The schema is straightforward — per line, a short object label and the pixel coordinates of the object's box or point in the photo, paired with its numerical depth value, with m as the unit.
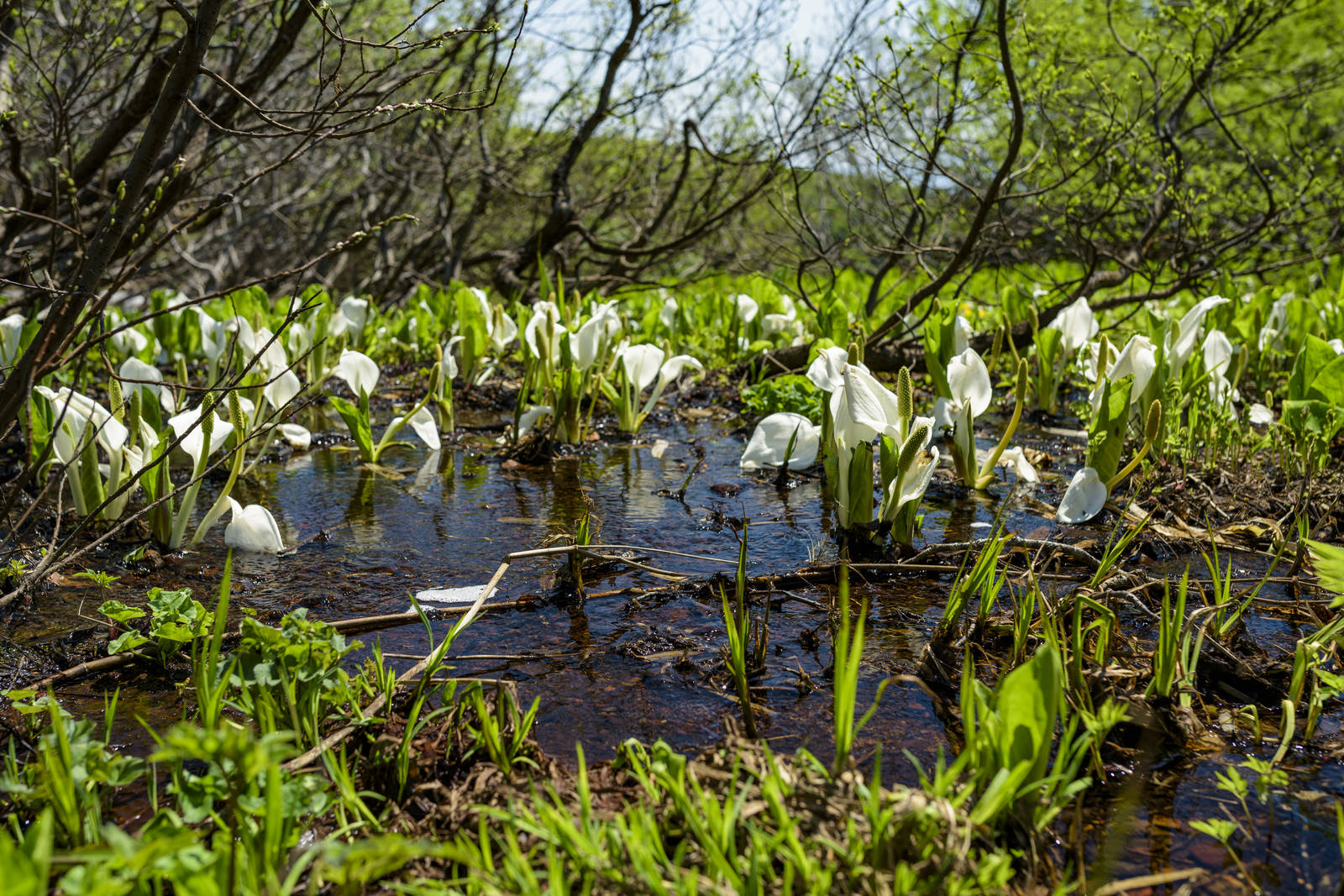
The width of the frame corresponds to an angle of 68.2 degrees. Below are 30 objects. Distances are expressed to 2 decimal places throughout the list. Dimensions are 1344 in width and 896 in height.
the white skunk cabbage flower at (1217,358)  3.64
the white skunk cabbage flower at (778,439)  3.07
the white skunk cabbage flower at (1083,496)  2.81
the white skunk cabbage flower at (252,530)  2.56
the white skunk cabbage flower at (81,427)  2.49
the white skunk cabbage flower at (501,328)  5.18
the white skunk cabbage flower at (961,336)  3.89
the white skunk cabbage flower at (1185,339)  3.38
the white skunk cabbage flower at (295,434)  3.59
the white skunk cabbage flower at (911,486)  2.46
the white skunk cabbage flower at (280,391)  3.52
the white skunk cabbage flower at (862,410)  2.33
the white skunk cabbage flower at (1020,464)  3.27
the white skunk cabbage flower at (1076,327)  4.51
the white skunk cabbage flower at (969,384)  2.90
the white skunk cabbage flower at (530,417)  3.87
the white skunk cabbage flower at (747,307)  5.82
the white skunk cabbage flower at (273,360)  3.84
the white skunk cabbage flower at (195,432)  2.46
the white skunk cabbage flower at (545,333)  4.15
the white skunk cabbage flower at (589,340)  3.97
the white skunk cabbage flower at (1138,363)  3.03
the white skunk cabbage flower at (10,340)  3.69
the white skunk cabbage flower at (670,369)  4.15
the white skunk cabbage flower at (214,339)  4.41
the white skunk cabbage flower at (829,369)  2.53
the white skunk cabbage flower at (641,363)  4.16
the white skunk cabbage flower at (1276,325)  4.91
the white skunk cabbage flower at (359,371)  3.71
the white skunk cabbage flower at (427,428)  3.51
